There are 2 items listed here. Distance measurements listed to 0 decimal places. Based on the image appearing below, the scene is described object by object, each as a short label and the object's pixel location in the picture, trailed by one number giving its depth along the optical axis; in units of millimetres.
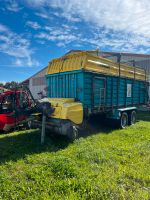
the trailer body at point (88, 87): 5162
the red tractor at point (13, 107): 5873
